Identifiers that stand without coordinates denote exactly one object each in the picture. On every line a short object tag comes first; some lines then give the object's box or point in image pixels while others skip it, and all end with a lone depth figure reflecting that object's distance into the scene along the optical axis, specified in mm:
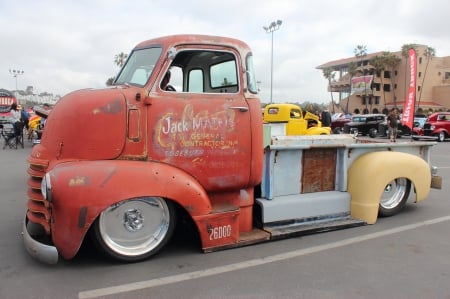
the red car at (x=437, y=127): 24188
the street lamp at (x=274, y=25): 40138
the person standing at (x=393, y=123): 22094
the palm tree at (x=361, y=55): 74375
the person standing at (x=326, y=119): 18969
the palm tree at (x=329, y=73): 82250
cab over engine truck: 3721
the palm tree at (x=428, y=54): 69875
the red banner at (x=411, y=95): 19817
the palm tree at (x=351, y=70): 73500
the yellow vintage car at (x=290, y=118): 13781
